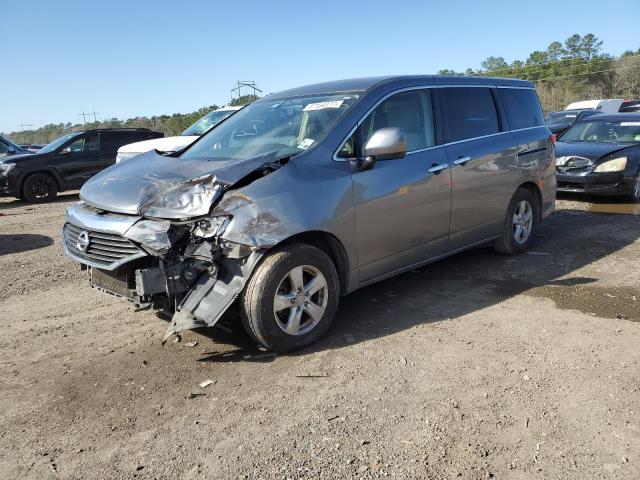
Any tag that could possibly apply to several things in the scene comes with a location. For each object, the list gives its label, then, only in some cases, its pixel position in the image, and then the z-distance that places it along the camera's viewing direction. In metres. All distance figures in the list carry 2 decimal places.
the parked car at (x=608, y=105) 22.30
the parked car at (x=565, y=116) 17.64
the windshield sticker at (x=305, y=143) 4.30
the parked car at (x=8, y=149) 13.68
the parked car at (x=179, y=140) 11.35
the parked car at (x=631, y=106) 20.92
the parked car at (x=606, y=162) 9.18
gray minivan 3.75
